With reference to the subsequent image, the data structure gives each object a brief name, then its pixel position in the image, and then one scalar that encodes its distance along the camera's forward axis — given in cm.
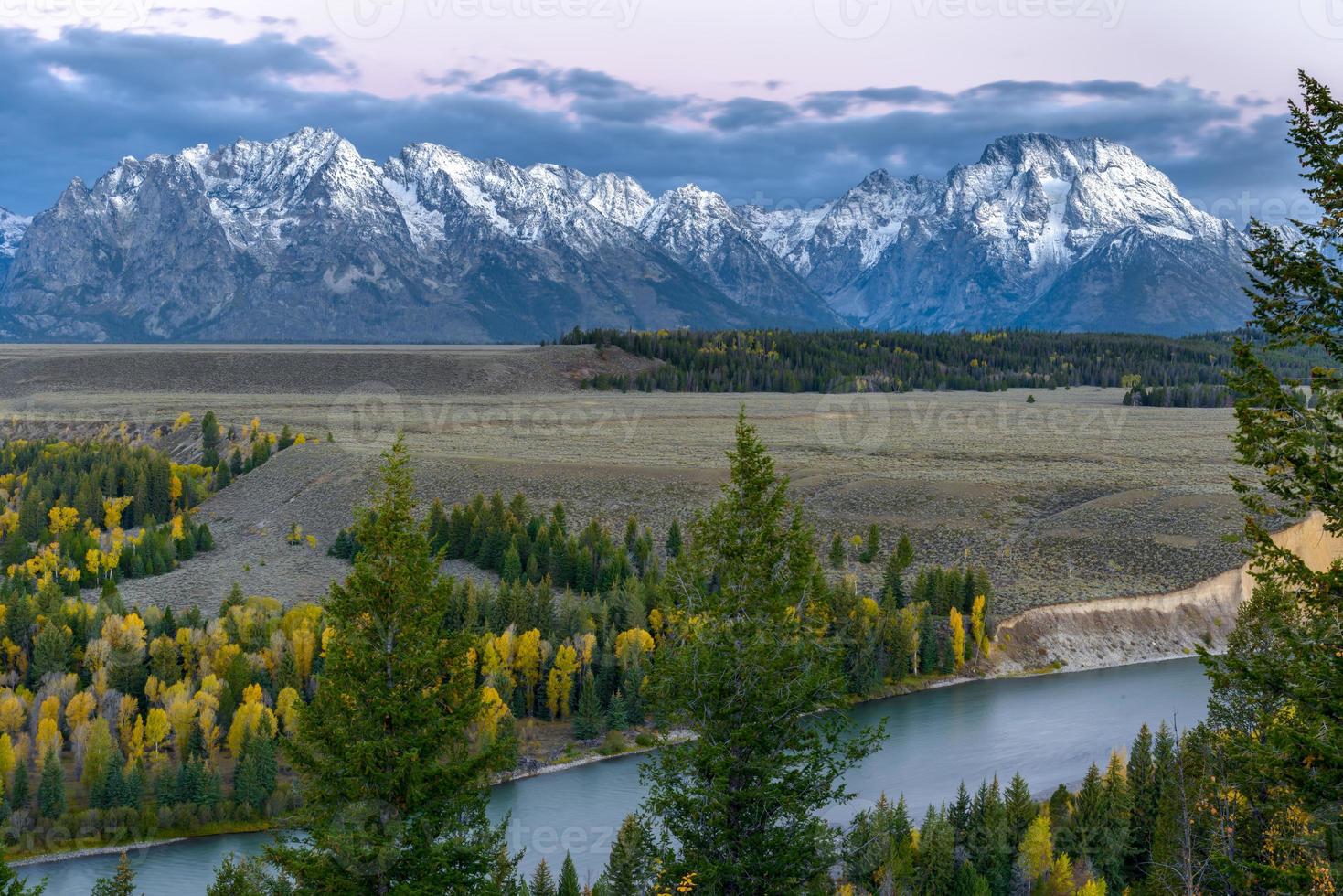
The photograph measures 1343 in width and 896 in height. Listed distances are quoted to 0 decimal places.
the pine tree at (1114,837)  3616
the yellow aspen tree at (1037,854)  3591
